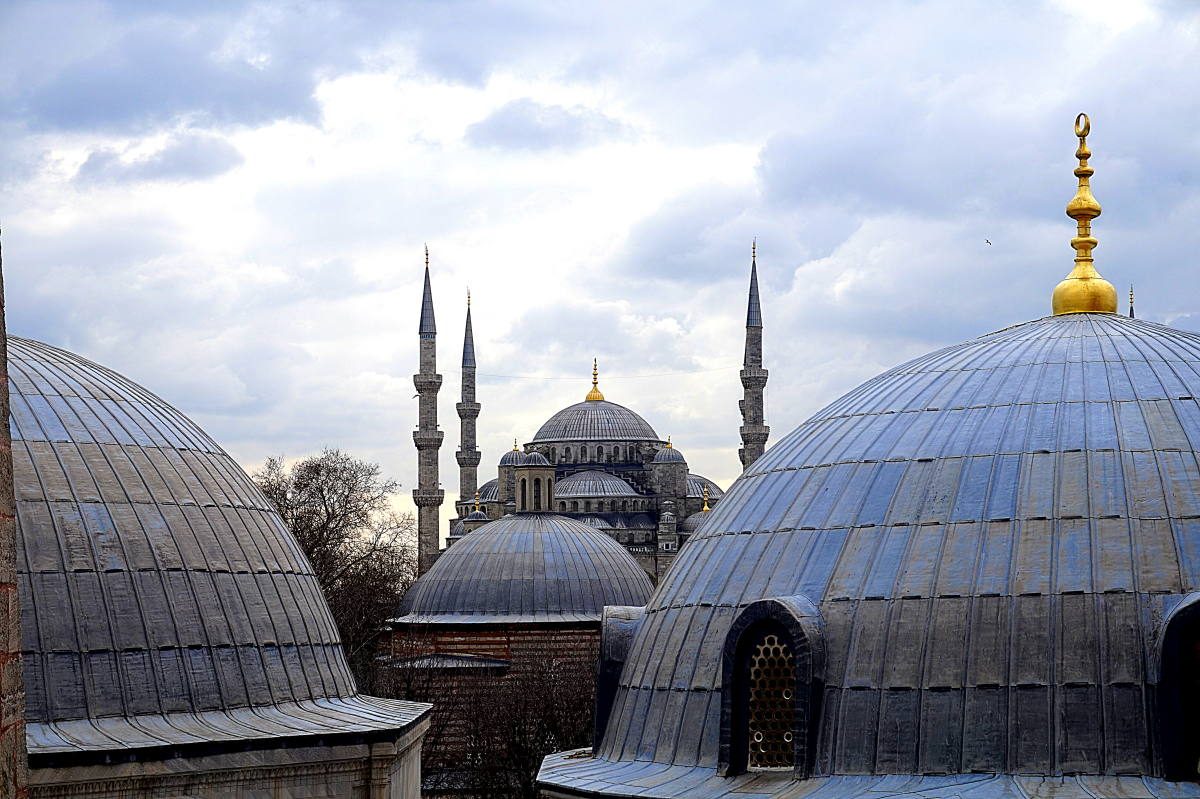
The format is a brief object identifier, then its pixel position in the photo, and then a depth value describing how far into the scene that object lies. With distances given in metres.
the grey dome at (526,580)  46.22
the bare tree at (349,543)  41.75
